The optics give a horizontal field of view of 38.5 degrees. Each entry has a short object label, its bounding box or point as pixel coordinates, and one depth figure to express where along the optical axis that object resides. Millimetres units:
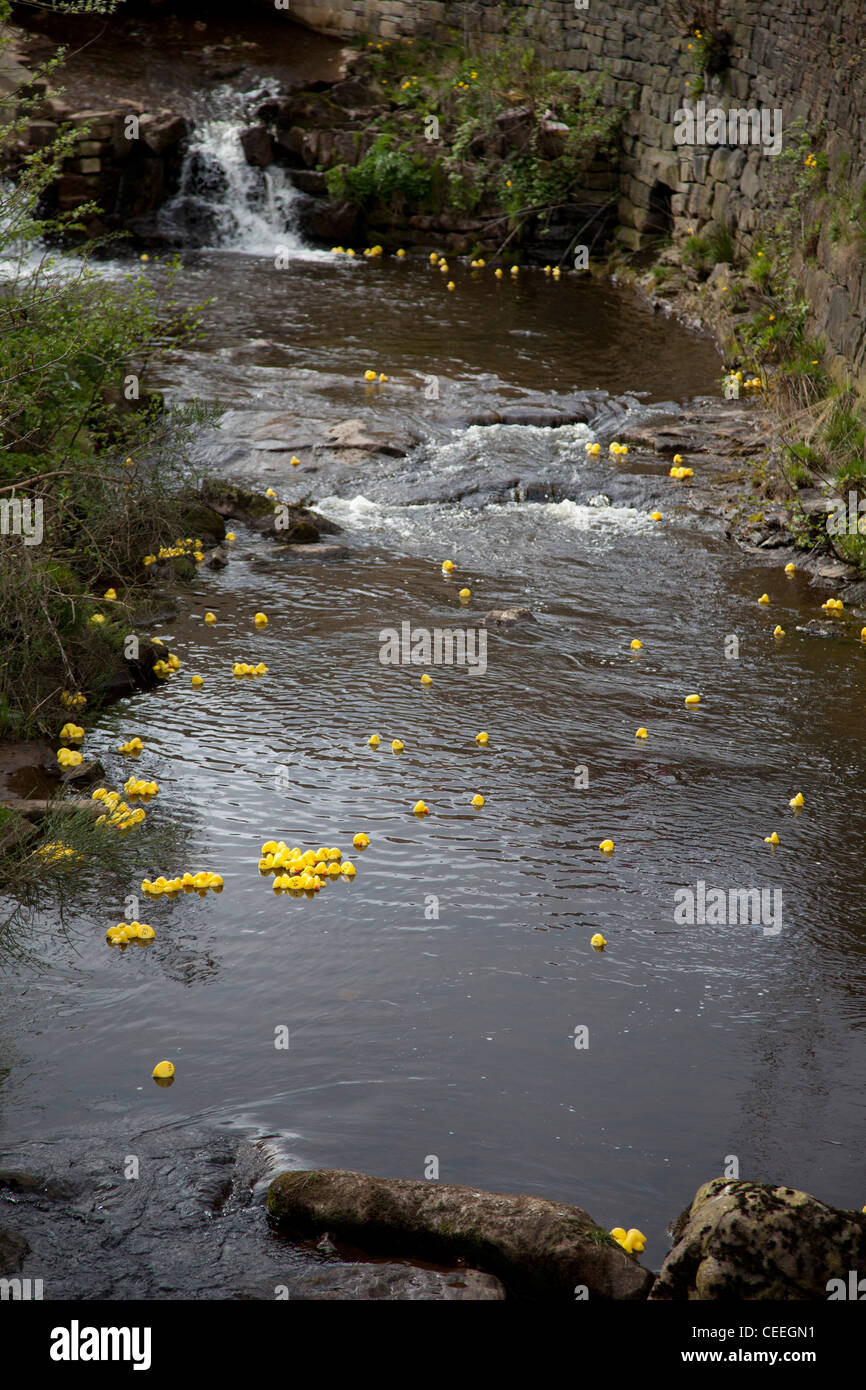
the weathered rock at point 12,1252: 3928
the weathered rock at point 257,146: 20891
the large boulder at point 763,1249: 3709
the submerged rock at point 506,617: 9195
